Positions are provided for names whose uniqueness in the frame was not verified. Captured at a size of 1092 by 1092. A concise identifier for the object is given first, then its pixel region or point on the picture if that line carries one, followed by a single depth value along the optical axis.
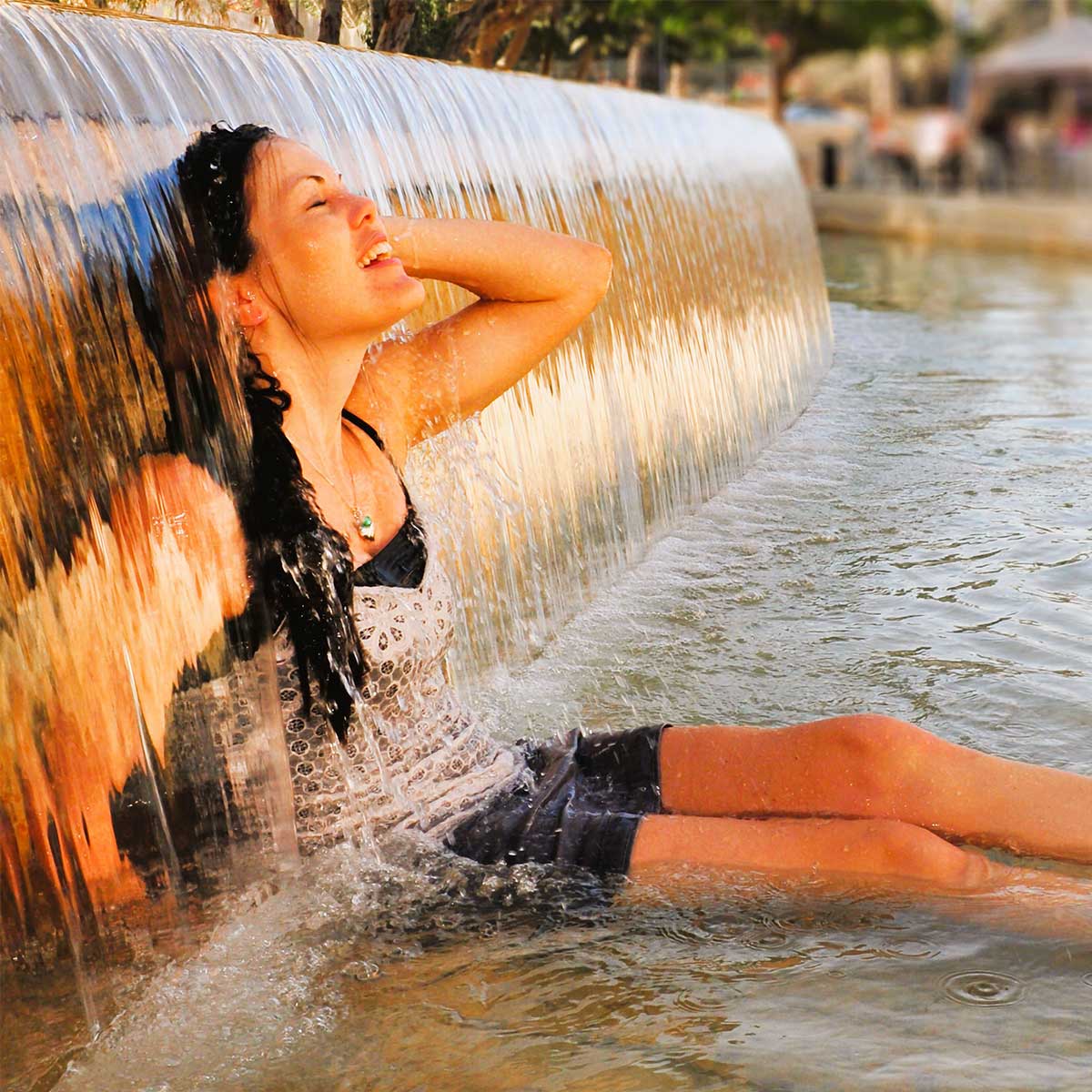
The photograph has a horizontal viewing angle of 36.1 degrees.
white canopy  30.38
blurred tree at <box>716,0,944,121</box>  32.53
